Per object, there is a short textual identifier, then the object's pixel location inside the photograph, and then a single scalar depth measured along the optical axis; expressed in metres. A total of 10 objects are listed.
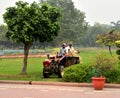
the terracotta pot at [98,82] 12.92
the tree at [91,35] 111.16
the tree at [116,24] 117.03
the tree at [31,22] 17.73
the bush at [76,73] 14.60
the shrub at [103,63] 13.84
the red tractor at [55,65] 17.25
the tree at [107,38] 30.18
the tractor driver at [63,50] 17.84
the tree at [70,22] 80.25
